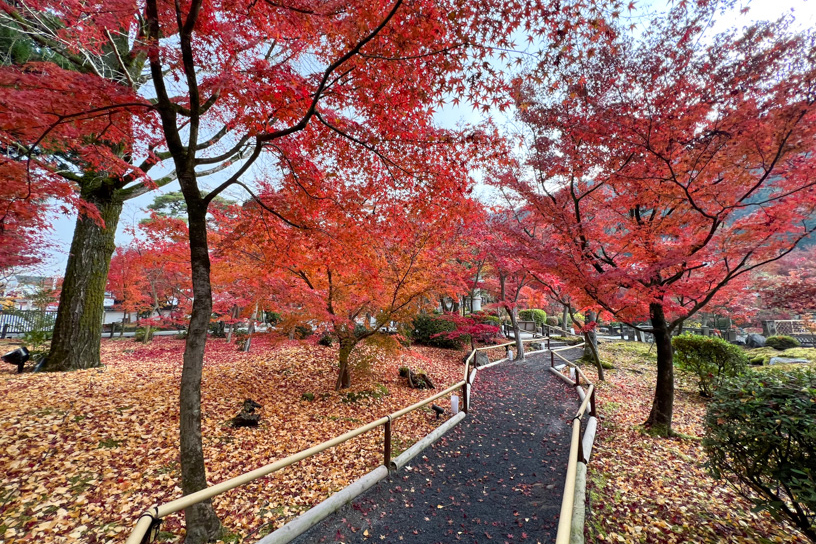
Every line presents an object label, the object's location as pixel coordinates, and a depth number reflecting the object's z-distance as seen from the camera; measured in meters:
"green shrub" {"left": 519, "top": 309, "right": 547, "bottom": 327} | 25.35
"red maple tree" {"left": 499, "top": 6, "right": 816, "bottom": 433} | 4.46
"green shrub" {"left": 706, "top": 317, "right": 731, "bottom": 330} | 22.82
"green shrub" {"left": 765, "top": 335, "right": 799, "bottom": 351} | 14.60
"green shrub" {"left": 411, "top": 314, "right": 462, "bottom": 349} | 14.88
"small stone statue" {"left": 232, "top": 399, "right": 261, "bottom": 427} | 5.60
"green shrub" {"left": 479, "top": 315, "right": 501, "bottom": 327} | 17.84
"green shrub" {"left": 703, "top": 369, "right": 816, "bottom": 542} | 2.73
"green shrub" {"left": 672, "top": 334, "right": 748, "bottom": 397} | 8.50
